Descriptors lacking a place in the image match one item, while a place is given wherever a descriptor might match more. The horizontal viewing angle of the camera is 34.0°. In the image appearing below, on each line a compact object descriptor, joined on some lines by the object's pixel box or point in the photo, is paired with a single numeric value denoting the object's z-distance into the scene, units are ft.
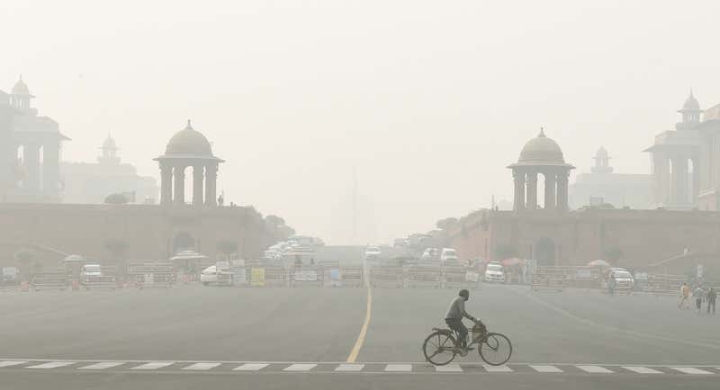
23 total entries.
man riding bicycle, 89.15
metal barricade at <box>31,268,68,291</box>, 270.75
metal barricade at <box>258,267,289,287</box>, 275.39
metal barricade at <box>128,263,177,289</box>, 274.77
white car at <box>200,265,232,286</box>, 276.00
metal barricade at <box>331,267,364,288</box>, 283.38
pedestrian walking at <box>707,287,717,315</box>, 205.87
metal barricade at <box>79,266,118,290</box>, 273.54
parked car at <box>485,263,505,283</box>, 322.34
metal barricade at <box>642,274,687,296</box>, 289.33
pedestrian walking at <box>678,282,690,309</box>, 218.79
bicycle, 89.61
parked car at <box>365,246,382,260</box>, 438.40
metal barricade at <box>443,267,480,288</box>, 280.31
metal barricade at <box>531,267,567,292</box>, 280.92
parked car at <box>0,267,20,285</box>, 291.17
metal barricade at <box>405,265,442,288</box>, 287.07
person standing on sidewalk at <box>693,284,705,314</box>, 206.62
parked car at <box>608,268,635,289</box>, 286.46
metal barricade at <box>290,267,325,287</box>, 282.56
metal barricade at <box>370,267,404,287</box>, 287.48
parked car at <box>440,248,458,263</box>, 378.94
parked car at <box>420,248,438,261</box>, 401.29
